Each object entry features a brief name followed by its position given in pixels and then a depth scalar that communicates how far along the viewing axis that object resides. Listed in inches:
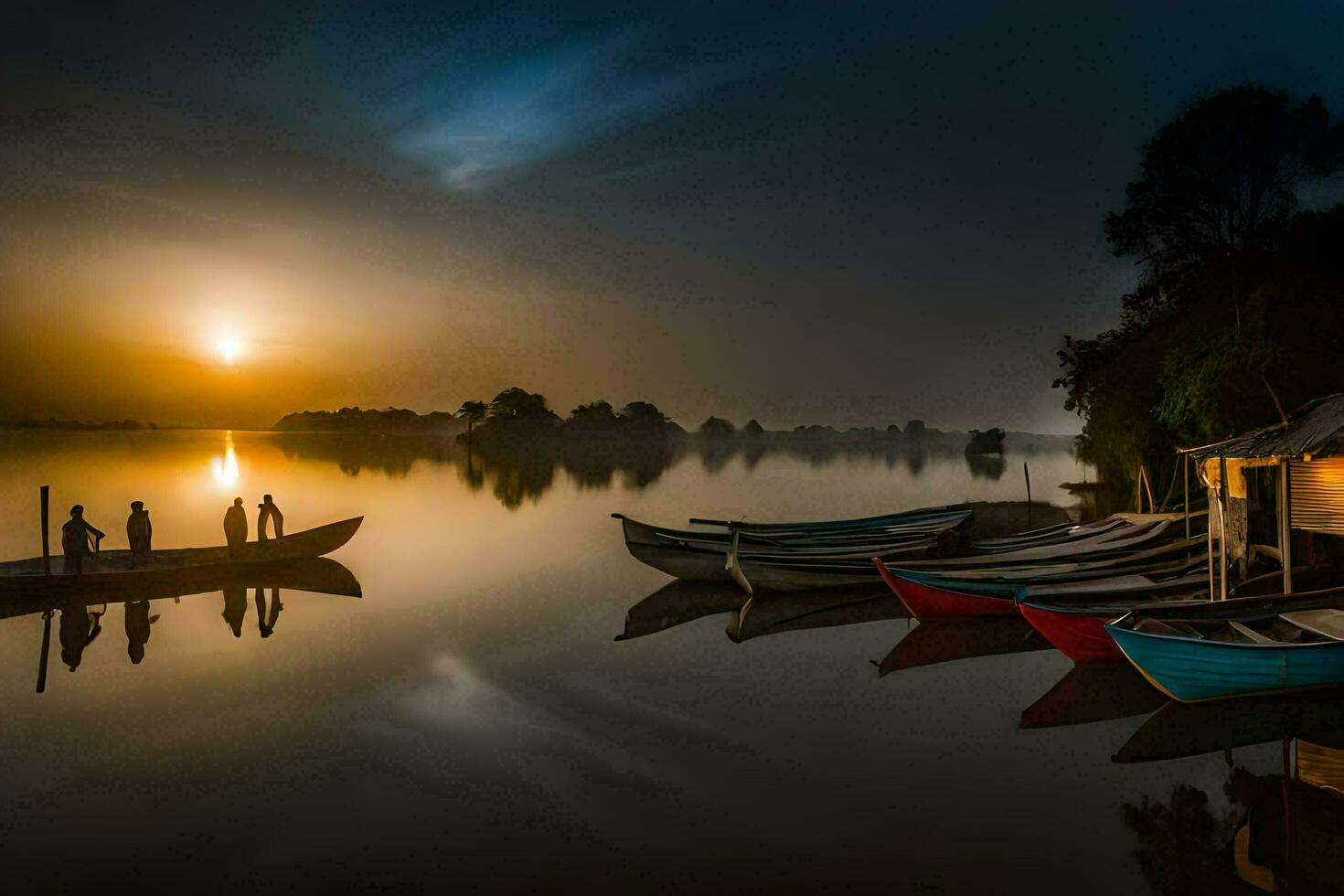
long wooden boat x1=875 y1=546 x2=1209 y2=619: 534.9
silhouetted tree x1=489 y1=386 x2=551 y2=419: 5644.7
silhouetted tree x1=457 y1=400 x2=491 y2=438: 5393.7
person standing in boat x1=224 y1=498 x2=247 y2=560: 725.9
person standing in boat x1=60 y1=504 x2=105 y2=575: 643.5
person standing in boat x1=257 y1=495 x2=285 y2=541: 773.3
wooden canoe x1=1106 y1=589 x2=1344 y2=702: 350.0
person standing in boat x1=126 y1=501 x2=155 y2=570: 676.7
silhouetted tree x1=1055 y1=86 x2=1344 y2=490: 684.7
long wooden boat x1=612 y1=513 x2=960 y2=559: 709.3
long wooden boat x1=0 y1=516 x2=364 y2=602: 641.6
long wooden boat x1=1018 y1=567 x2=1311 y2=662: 422.0
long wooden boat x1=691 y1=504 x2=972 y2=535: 837.2
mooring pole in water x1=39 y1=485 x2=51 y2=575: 642.2
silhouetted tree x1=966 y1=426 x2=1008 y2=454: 4953.3
